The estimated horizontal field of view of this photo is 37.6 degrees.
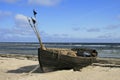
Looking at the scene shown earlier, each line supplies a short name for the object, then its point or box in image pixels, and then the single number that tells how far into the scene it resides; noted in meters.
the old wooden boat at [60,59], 10.35
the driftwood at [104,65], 11.84
